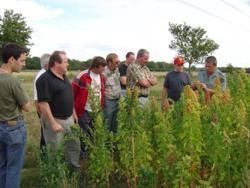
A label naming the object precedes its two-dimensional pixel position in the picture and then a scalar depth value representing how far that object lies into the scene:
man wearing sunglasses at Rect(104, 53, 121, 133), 4.24
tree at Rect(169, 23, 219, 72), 23.72
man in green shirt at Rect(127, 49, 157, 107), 4.24
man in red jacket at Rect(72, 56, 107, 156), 3.80
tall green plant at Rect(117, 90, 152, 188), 2.60
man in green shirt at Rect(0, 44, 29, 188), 2.68
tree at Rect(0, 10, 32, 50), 29.18
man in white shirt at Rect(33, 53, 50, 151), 3.86
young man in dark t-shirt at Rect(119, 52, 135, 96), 4.70
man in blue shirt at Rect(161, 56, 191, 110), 4.56
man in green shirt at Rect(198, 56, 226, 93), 4.42
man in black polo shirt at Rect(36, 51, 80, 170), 3.01
